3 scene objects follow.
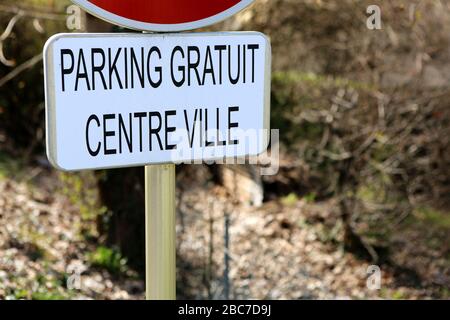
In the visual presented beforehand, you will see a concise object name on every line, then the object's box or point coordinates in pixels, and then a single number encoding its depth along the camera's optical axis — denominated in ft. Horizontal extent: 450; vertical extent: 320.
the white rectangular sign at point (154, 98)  7.18
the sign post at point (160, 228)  7.81
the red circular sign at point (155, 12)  7.43
